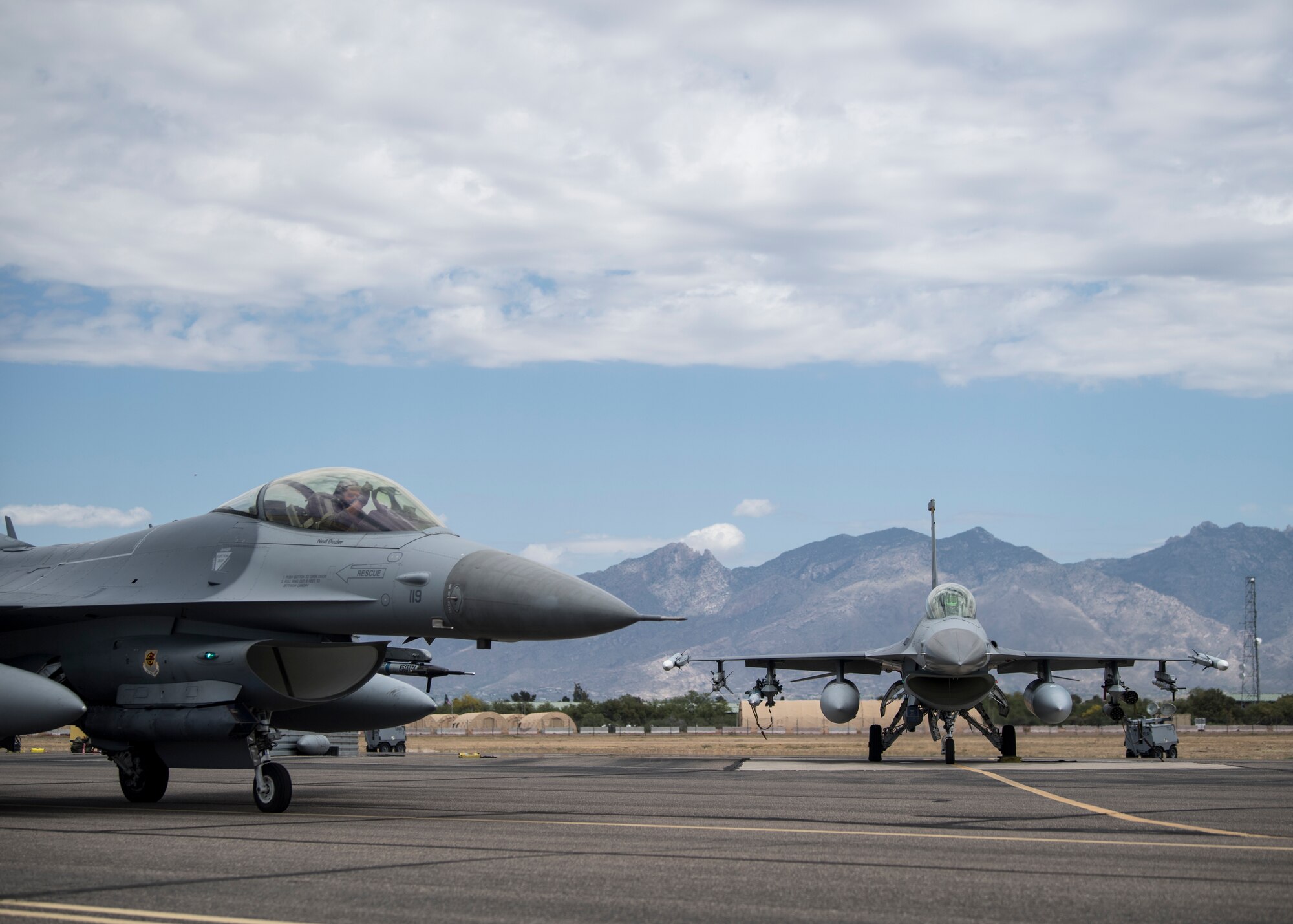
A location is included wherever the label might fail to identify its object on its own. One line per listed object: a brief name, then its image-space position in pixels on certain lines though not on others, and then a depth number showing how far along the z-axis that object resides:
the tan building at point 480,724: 70.88
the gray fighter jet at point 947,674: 21.39
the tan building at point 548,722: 72.38
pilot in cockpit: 11.62
